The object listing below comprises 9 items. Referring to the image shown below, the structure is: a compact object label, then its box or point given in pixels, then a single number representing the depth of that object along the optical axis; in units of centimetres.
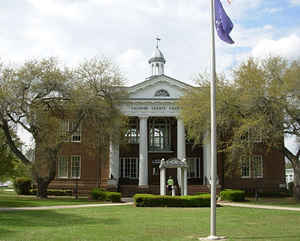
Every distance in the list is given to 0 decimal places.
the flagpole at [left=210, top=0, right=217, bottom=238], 1110
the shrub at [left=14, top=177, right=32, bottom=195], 3609
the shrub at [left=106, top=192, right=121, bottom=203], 2730
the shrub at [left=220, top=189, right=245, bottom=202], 2900
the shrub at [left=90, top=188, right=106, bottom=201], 2908
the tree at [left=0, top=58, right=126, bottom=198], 2633
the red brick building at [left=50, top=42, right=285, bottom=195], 3472
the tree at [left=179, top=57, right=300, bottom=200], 2533
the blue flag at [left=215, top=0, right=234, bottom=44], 1195
